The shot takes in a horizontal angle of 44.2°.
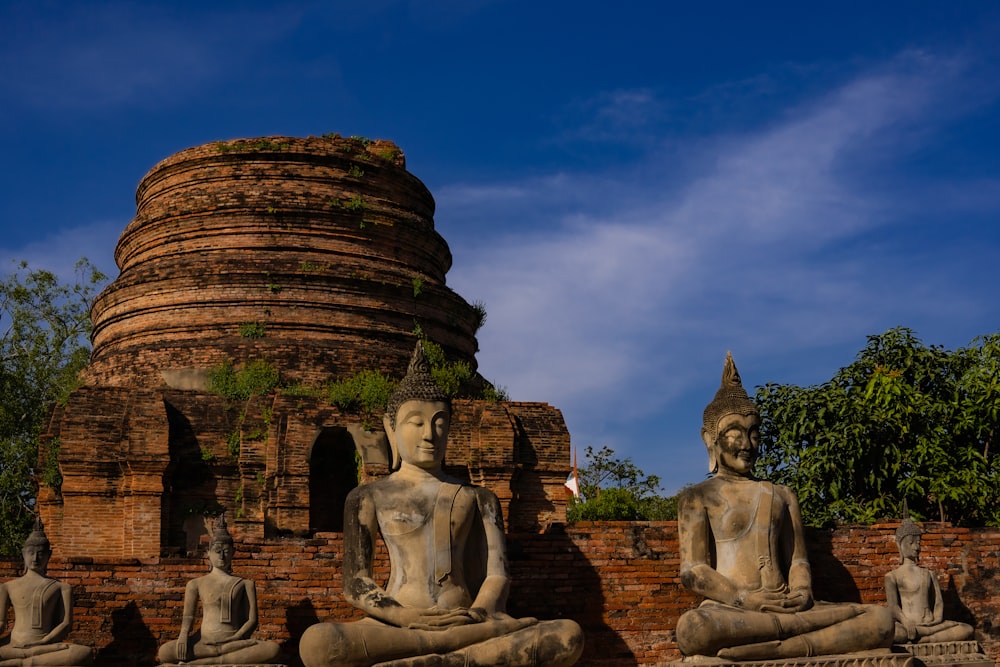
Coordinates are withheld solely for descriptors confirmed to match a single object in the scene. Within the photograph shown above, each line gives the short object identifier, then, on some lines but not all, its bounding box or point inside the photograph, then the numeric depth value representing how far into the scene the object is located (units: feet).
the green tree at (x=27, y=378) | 81.35
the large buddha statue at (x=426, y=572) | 23.63
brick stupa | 50.31
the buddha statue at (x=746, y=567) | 26.13
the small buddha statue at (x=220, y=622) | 28.86
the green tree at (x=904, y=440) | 51.42
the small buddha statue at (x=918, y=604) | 32.50
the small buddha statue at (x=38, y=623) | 28.35
